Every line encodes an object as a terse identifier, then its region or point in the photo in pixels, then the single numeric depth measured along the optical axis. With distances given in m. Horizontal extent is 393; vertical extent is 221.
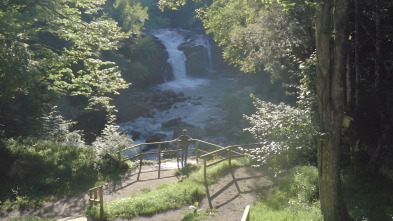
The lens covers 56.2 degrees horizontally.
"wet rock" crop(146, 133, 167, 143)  30.08
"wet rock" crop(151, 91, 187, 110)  36.34
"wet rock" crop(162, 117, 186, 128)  32.44
